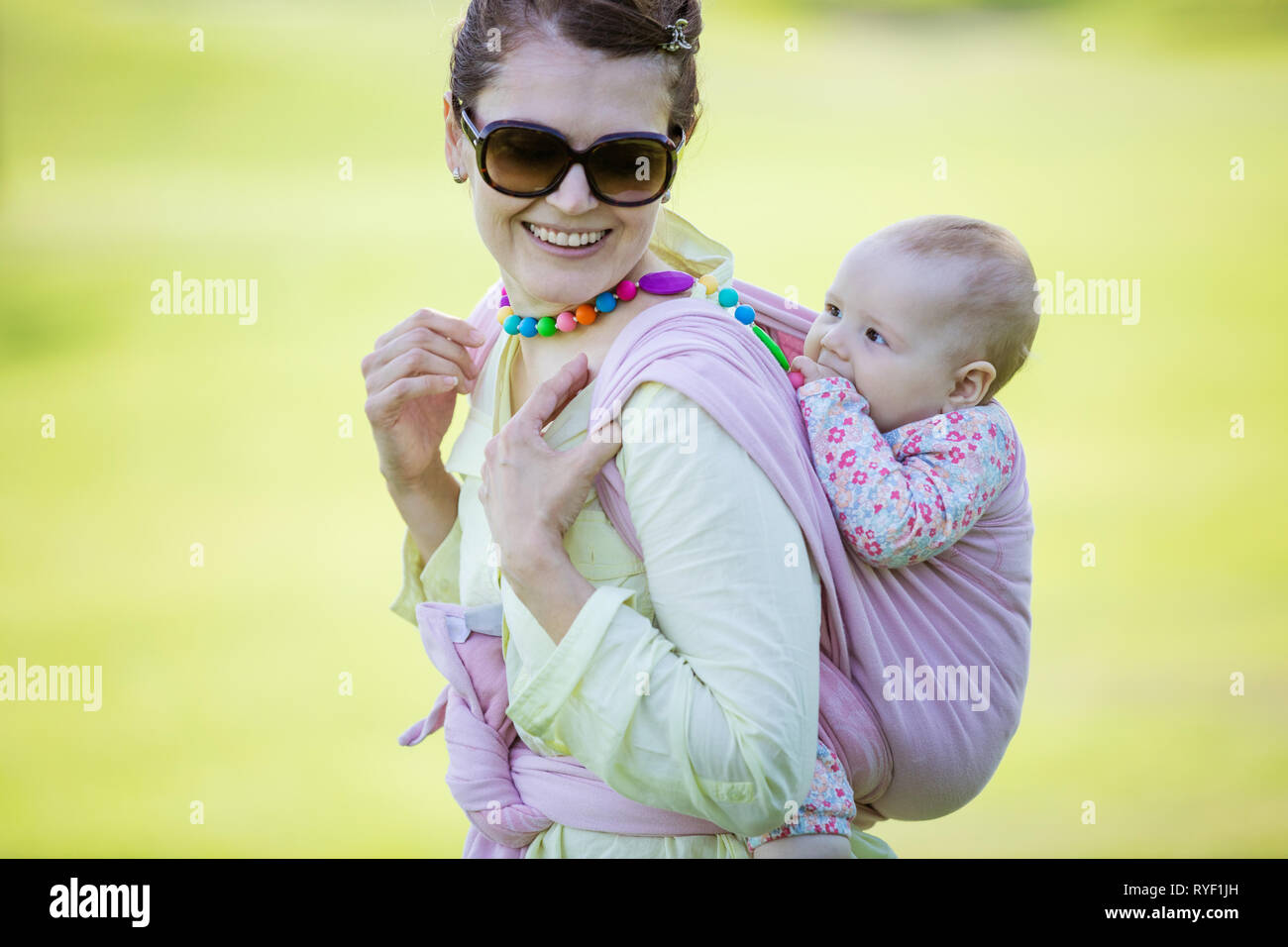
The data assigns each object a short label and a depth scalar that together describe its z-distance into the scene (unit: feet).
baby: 6.00
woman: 5.57
